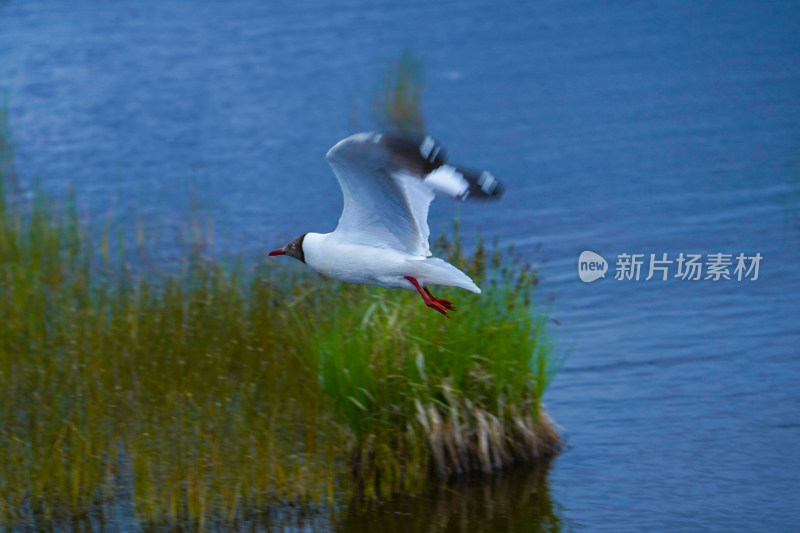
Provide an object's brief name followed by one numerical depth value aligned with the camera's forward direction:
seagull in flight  11.00
